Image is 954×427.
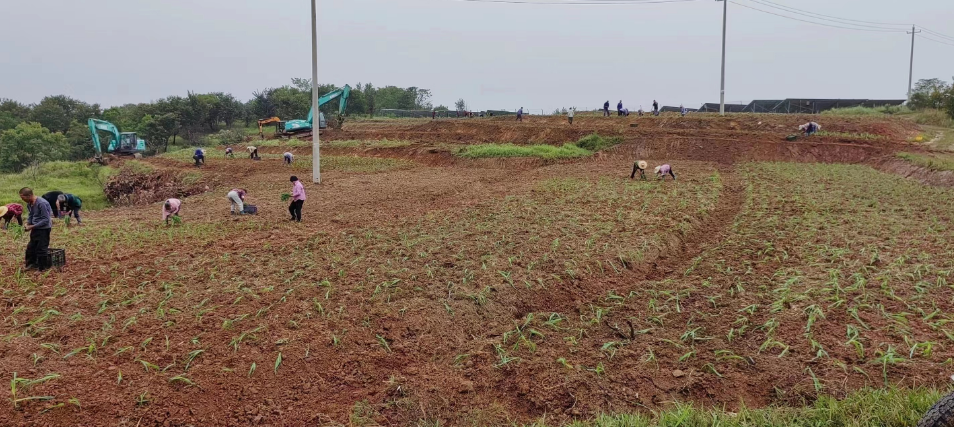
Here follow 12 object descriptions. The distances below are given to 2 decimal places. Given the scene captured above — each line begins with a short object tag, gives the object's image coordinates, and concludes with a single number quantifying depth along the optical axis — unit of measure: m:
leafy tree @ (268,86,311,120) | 62.00
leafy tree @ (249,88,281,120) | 63.00
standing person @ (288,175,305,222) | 11.61
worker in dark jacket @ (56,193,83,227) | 12.16
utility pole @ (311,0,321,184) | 16.69
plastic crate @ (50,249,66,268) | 7.92
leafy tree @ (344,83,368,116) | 72.62
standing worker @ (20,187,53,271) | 7.63
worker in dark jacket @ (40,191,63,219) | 12.20
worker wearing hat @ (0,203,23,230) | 11.58
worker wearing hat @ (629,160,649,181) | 17.47
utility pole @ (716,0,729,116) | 31.42
